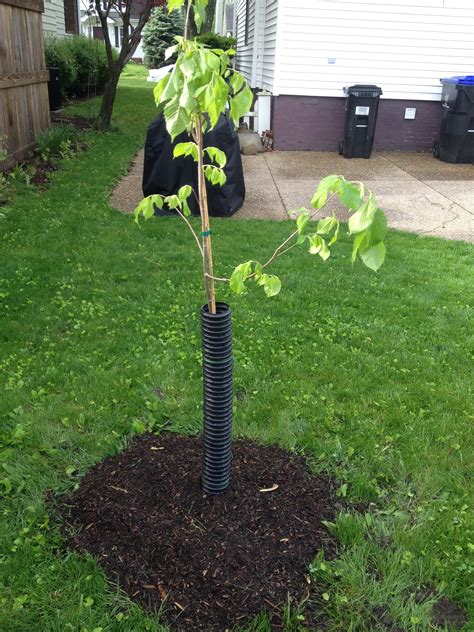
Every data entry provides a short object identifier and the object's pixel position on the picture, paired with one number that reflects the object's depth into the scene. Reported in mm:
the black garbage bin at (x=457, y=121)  9547
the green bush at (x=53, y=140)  8719
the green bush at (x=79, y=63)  14230
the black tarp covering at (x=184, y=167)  6539
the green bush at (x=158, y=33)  33441
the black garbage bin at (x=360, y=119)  10133
